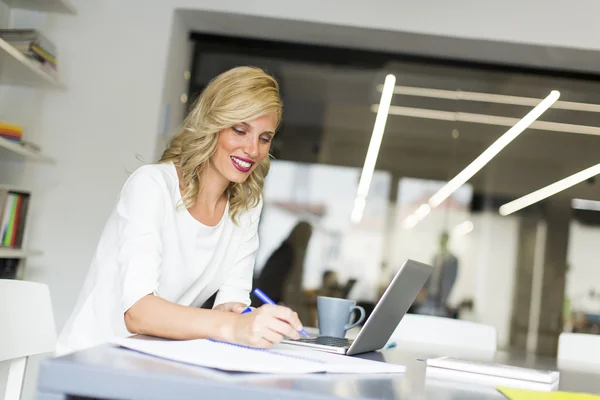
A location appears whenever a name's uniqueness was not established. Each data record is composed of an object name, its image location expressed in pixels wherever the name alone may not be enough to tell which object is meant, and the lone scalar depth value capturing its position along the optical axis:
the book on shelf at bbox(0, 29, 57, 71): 3.53
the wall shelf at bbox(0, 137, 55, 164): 3.35
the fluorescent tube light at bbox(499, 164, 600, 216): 4.75
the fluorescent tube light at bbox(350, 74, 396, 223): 4.73
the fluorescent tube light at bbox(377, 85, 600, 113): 4.75
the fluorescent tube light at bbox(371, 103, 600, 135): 4.76
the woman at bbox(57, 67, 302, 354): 1.53
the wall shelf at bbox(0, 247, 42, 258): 3.48
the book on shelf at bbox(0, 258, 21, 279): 3.73
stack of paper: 1.24
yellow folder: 1.08
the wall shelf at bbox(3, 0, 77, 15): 3.95
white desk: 0.90
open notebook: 1.03
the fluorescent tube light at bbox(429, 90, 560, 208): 4.75
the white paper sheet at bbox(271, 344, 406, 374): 1.13
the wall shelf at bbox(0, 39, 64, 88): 3.30
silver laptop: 1.41
